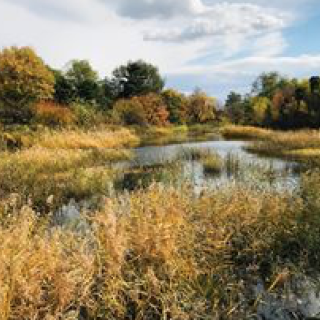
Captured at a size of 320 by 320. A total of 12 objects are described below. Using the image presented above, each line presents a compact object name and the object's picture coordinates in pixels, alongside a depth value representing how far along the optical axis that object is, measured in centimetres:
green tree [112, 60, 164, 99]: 4850
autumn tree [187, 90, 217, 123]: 5096
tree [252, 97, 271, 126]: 3516
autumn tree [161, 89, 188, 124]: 4613
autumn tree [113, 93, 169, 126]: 3720
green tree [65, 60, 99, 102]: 4200
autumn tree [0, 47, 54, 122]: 3033
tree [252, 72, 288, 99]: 4458
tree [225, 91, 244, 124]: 4946
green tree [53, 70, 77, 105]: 4016
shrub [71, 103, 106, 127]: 2794
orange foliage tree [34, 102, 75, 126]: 2543
